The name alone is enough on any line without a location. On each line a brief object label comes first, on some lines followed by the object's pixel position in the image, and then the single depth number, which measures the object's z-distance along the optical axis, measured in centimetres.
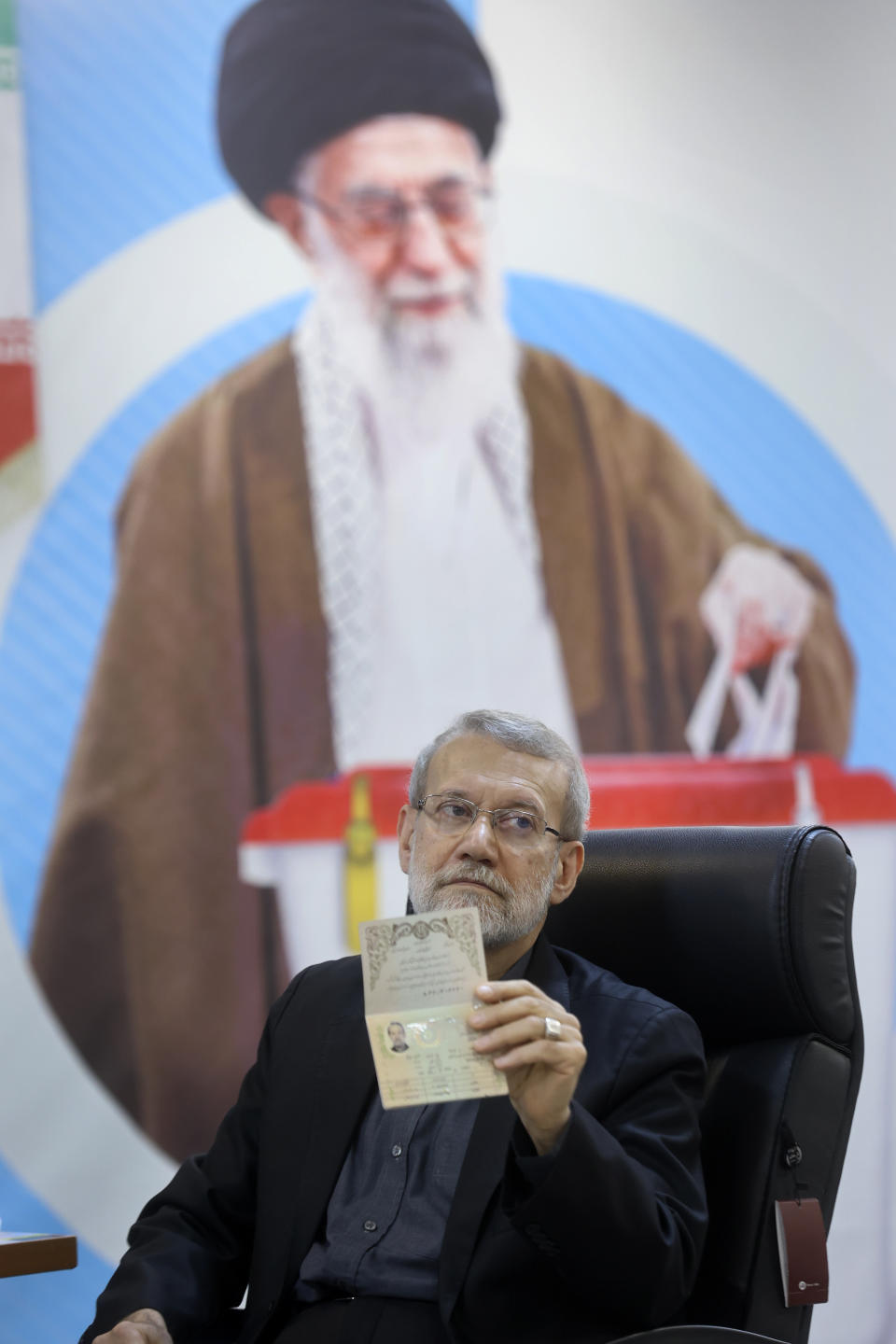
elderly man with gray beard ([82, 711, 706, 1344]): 500
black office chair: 516
